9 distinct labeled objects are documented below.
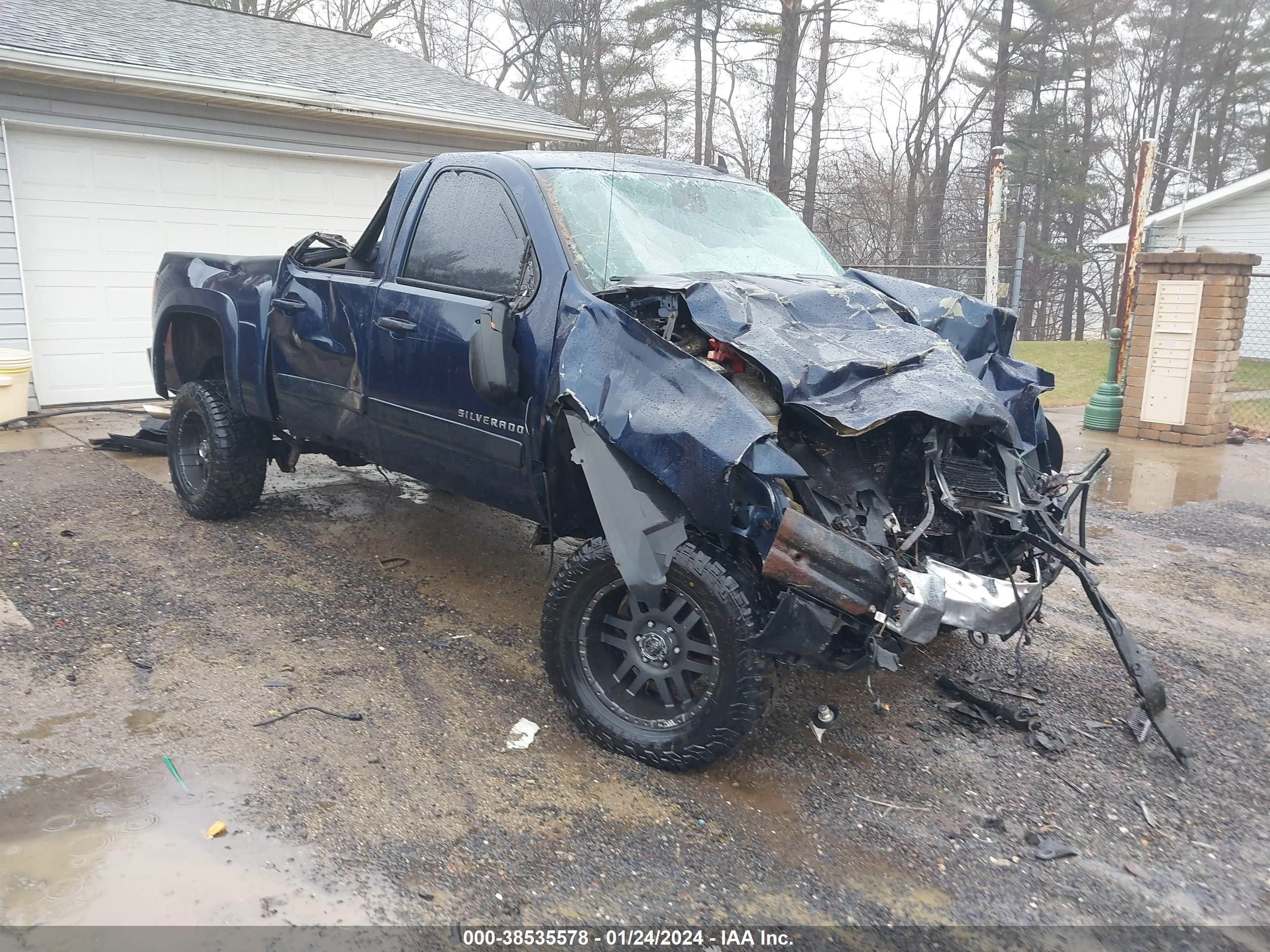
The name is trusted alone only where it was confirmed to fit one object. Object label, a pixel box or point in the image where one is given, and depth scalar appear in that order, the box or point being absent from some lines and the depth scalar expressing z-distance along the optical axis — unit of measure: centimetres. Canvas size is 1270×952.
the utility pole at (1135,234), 951
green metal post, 1021
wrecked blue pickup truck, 314
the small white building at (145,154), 904
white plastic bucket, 857
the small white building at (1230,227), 2066
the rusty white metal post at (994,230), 899
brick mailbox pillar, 935
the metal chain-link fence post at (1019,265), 1199
